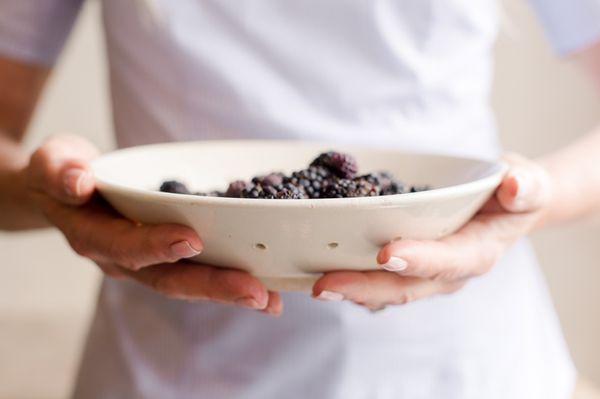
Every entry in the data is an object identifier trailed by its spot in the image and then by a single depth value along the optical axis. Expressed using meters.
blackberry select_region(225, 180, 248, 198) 0.68
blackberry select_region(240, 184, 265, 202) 0.67
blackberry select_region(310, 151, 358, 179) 0.71
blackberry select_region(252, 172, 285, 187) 0.68
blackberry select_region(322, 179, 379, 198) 0.67
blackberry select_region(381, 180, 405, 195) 0.70
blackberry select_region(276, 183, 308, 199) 0.66
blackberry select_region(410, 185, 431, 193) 0.71
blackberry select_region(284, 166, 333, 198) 0.69
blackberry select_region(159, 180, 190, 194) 0.71
